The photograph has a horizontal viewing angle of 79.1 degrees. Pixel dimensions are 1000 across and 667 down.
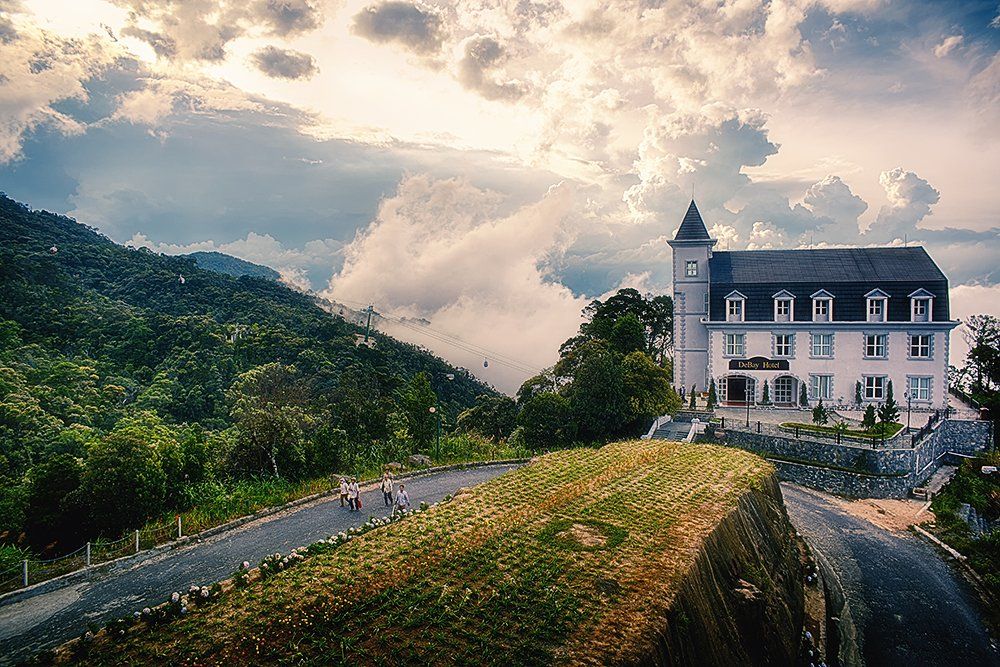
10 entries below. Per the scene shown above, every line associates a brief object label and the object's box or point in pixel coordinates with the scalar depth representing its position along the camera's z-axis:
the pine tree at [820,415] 32.12
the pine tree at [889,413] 31.47
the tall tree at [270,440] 22.28
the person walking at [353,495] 19.70
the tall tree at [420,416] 28.58
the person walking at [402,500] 18.97
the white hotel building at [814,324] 37.12
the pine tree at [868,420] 30.80
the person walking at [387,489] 20.19
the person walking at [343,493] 20.05
